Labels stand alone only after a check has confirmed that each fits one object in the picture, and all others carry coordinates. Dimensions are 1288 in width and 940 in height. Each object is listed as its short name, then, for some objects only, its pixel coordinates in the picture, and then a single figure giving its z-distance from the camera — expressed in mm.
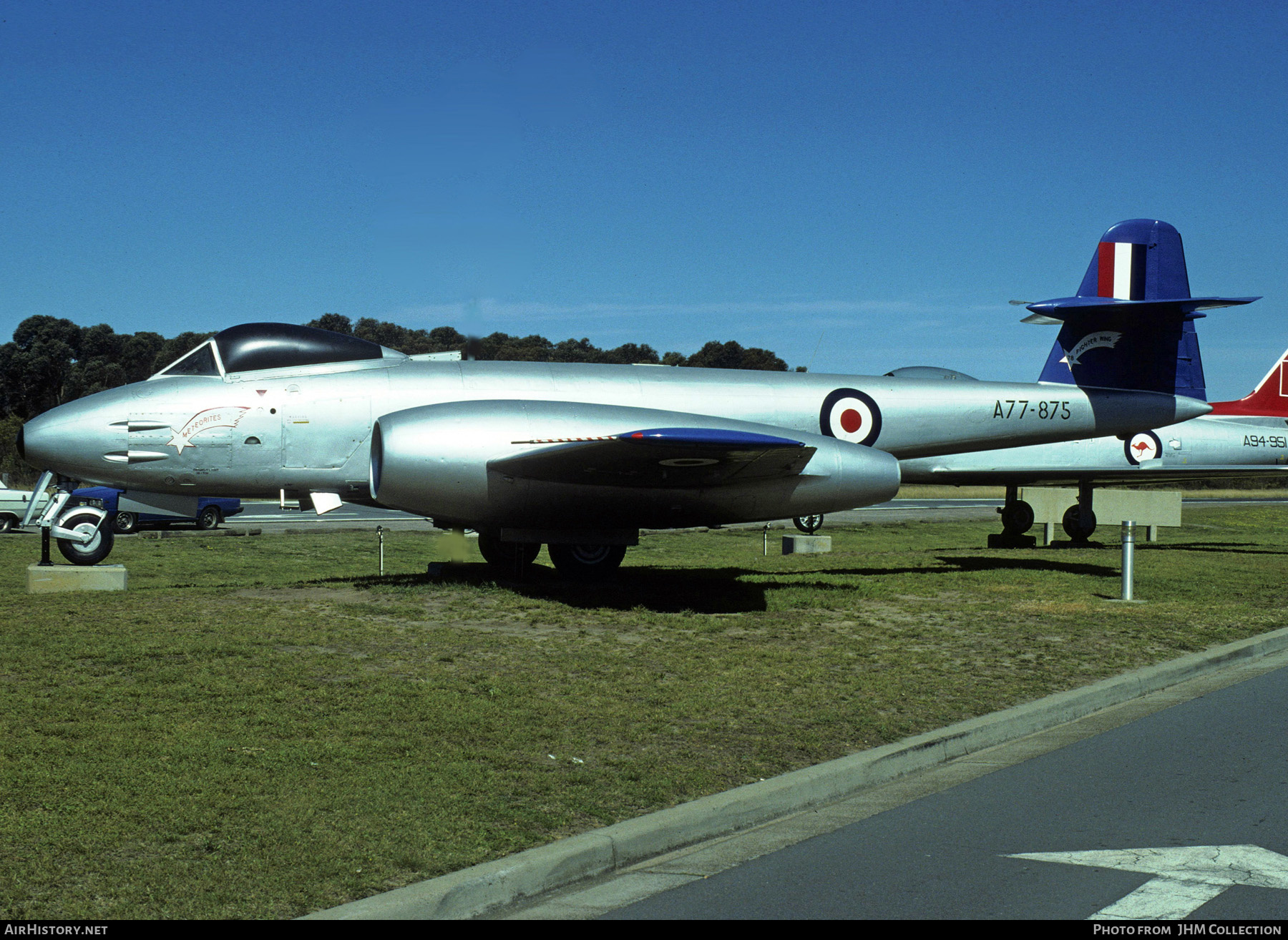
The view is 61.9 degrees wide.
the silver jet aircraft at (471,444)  12078
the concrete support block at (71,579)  12508
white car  30016
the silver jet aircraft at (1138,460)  23484
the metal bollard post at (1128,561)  13875
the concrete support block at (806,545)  22625
